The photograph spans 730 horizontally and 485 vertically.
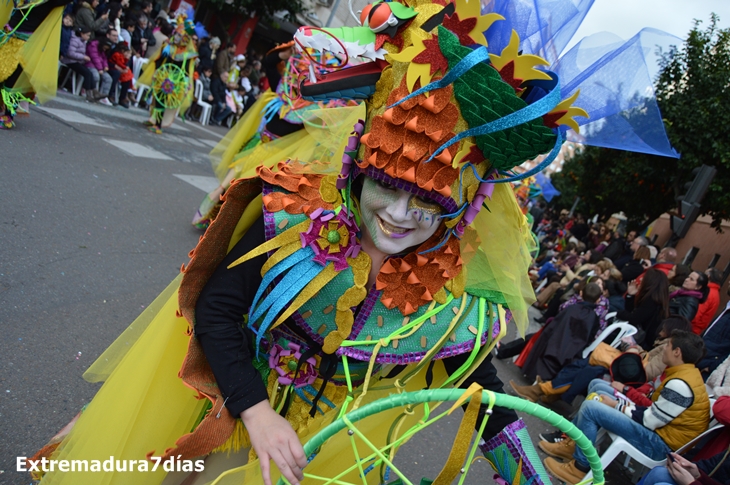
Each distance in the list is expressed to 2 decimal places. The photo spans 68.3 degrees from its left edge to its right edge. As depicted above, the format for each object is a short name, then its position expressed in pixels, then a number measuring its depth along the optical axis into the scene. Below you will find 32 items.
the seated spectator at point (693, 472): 3.34
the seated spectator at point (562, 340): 5.71
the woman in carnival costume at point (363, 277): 1.45
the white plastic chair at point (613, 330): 5.83
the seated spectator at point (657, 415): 3.79
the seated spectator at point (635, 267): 8.17
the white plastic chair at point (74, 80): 9.79
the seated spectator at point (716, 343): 5.16
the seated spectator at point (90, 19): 9.34
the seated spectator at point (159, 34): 12.71
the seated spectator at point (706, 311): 6.44
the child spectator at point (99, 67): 9.87
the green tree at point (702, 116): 10.66
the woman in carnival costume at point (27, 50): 5.11
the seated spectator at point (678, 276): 6.84
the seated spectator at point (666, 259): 7.35
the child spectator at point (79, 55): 9.40
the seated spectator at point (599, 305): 6.37
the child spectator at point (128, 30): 11.23
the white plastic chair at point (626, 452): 3.89
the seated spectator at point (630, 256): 9.41
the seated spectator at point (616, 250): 11.54
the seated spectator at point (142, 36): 11.89
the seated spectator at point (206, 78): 14.09
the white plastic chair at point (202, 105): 14.04
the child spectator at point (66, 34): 8.97
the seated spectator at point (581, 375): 4.85
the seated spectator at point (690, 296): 6.32
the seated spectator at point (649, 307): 6.01
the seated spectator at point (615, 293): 7.00
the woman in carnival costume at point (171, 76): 9.75
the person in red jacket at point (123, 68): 10.45
